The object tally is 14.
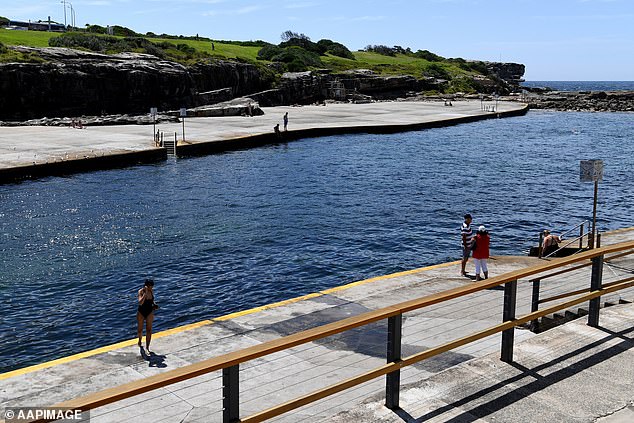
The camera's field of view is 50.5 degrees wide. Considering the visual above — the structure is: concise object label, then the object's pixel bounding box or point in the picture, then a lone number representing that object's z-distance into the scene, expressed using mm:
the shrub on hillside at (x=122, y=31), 122131
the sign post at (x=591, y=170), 19281
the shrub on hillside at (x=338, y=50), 158000
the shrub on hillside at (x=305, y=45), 152212
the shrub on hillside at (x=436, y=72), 145500
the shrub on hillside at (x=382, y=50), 188525
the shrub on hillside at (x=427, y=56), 194250
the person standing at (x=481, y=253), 16891
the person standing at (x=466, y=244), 17516
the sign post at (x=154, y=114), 50662
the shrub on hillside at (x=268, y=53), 125438
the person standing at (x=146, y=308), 12530
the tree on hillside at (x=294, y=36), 162000
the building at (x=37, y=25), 133325
